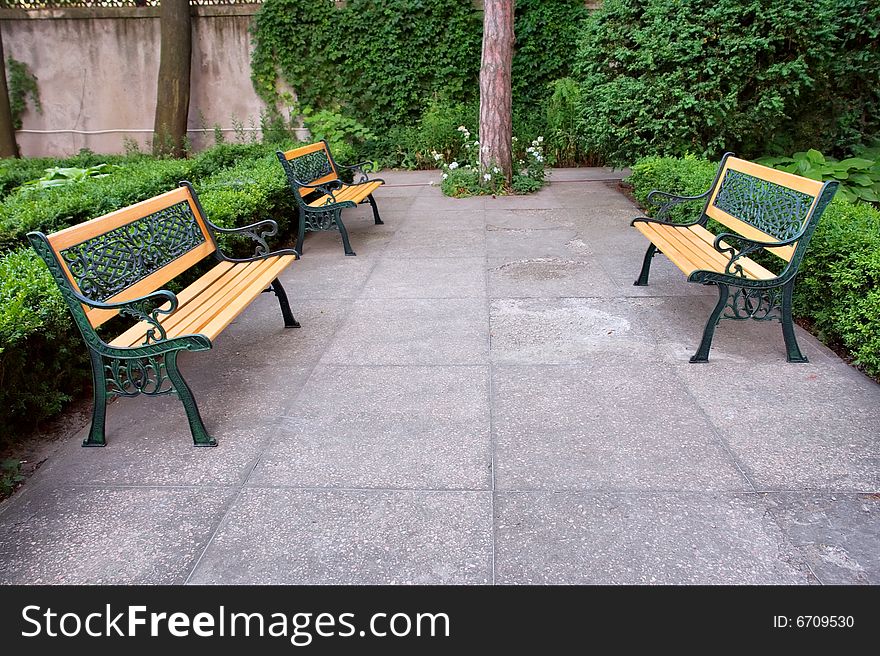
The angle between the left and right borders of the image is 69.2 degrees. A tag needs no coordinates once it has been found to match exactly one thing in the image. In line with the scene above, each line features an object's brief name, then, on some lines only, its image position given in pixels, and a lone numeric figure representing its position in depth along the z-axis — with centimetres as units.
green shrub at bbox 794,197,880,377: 379
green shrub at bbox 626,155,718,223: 634
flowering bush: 975
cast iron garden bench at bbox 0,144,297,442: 328
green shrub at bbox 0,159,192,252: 477
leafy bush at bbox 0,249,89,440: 319
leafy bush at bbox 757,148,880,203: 686
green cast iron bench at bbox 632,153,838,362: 393
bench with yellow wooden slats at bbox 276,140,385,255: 668
